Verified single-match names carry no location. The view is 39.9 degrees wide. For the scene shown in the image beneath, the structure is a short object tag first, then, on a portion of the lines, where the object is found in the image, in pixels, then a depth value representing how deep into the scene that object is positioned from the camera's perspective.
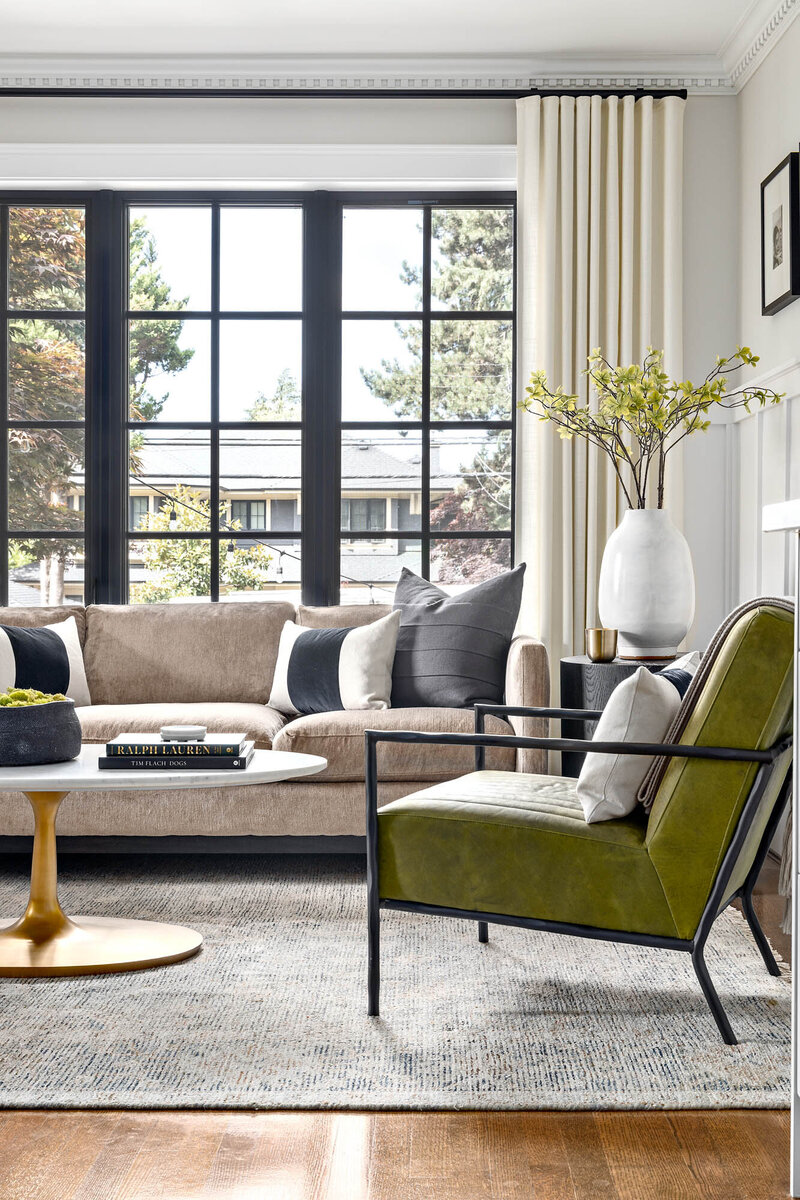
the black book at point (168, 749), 2.42
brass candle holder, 3.49
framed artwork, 3.50
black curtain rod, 4.23
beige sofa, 3.30
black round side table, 3.38
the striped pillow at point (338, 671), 3.65
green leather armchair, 2.05
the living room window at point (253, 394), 4.40
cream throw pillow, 2.15
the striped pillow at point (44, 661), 3.66
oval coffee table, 2.32
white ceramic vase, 3.54
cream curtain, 4.17
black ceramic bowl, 2.42
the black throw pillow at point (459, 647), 3.71
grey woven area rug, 1.89
